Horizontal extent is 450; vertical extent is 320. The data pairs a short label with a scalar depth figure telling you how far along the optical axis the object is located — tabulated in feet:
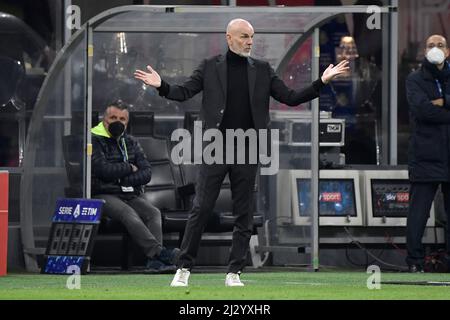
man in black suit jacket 50.01
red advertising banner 59.57
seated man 60.85
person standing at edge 61.05
